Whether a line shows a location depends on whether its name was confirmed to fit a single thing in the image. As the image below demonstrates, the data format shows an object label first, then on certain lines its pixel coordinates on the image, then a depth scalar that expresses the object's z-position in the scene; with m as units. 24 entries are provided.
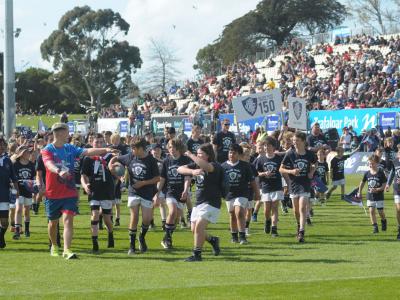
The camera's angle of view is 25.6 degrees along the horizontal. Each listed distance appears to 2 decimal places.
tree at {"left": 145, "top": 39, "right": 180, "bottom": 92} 96.81
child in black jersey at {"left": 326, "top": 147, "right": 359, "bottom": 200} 26.09
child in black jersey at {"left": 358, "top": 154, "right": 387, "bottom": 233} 18.31
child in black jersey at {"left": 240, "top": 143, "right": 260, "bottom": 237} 17.14
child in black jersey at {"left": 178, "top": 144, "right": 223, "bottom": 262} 13.98
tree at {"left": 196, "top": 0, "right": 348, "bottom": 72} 87.25
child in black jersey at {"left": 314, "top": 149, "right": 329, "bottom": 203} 24.73
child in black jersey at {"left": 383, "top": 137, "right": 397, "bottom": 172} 26.05
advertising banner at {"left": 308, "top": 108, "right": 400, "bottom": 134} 38.41
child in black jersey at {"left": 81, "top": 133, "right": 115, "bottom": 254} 15.89
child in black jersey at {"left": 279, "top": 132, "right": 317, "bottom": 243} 17.00
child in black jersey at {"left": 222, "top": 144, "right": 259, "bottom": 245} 16.28
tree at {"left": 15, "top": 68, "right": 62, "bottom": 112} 94.38
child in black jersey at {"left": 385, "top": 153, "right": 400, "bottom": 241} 17.20
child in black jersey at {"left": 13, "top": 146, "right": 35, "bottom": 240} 18.16
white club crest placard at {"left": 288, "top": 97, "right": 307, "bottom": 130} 29.59
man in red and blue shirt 14.32
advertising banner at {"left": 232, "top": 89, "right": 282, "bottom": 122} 28.86
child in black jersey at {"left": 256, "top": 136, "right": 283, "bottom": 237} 17.92
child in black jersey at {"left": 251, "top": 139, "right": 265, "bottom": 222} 18.45
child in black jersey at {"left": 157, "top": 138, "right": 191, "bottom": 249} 15.99
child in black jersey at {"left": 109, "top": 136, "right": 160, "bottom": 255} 15.15
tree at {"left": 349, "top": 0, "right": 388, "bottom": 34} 81.94
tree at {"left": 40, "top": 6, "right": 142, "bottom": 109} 91.44
